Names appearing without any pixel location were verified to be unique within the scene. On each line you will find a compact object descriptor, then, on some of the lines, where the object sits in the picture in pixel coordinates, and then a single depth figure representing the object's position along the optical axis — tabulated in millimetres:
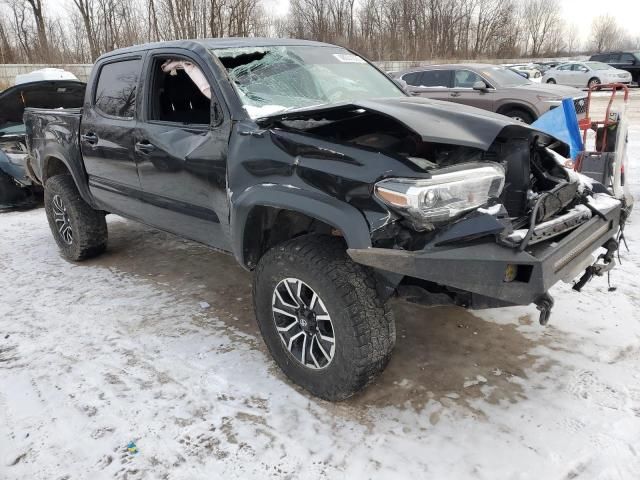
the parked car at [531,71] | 25350
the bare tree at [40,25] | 24484
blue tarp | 5125
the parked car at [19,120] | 6543
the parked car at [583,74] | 23652
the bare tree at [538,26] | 57719
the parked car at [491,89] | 10109
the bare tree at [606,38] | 69750
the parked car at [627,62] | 25875
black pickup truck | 2180
